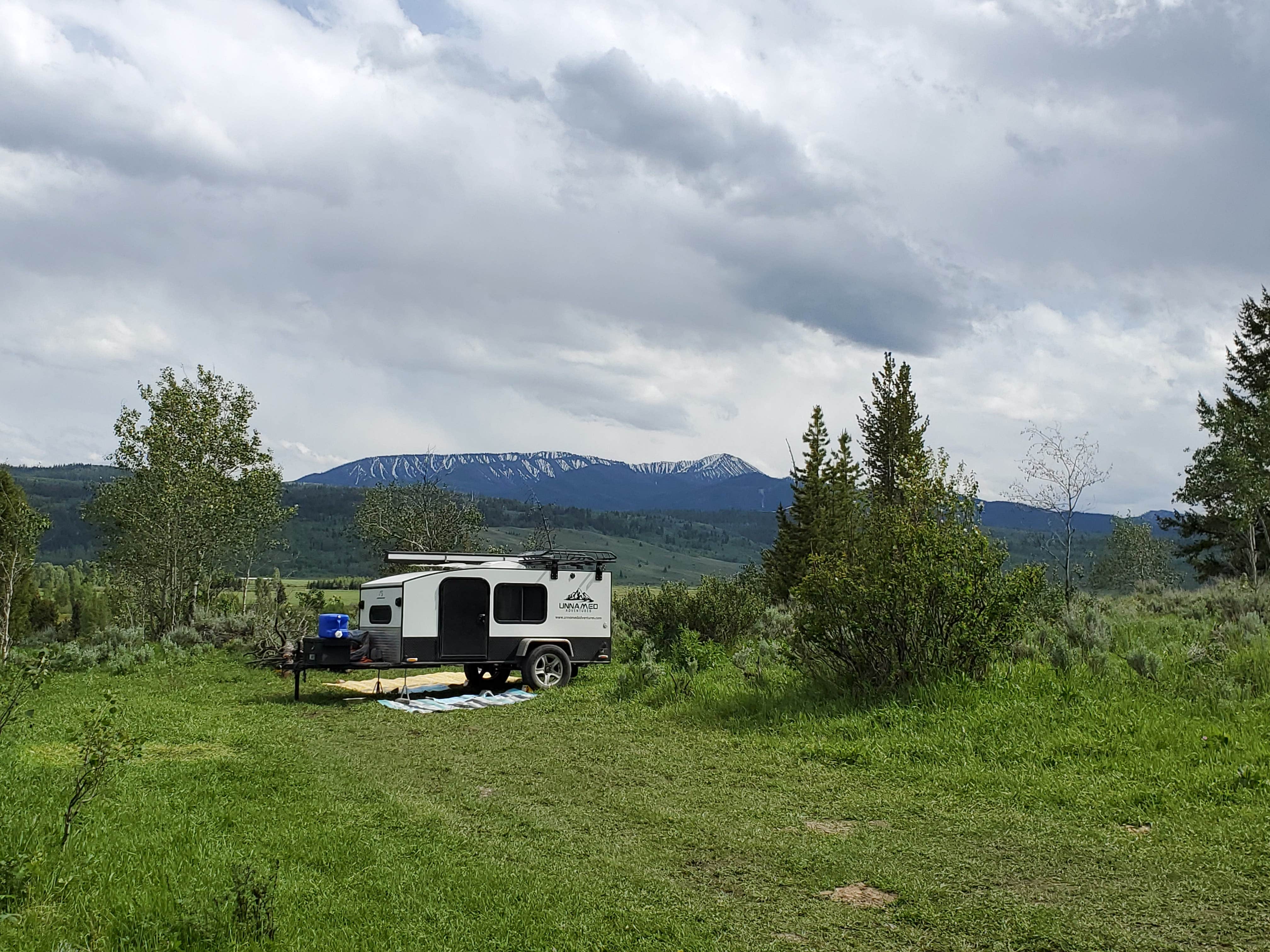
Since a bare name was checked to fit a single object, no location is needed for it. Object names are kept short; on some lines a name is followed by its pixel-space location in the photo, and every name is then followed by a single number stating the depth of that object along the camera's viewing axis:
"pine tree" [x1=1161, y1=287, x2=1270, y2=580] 27.06
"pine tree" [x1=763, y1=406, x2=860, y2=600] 38.94
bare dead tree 17.91
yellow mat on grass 15.50
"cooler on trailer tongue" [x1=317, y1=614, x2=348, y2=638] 14.79
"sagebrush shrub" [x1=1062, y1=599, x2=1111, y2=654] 11.77
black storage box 14.13
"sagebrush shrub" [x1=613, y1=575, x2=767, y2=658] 19.19
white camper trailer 14.48
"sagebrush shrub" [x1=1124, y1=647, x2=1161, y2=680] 9.78
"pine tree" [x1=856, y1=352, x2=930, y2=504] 36.41
